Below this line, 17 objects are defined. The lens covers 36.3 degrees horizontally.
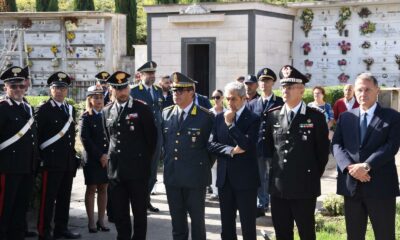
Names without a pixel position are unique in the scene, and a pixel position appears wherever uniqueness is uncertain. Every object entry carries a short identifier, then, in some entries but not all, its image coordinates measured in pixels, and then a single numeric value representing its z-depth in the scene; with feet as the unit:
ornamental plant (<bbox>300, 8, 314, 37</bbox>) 70.33
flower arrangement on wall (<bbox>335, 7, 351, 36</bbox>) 68.74
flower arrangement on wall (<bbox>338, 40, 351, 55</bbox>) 69.21
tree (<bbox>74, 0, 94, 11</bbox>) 93.50
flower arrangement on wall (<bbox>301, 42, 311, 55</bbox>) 70.69
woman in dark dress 24.12
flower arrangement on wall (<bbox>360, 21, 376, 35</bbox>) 68.03
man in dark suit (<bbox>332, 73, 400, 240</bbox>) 17.53
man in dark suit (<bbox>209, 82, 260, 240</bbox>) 19.81
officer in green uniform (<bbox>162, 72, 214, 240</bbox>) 19.88
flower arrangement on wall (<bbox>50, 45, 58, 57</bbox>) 76.02
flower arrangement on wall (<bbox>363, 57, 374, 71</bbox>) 68.39
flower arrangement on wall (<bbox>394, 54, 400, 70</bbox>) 67.05
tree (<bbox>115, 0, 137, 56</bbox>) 87.25
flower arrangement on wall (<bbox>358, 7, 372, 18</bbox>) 67.95
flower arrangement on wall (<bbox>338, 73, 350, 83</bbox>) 69.56
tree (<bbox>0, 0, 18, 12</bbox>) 89.71
